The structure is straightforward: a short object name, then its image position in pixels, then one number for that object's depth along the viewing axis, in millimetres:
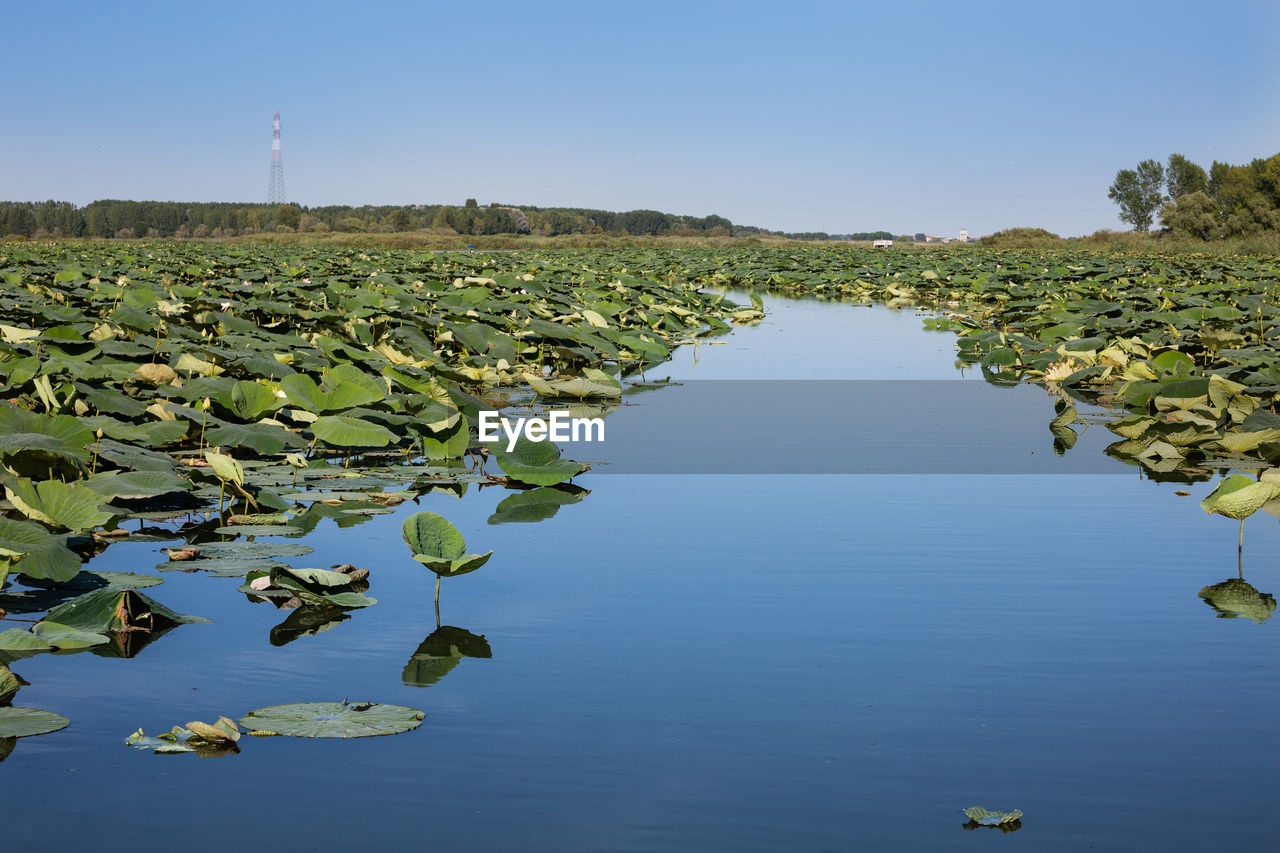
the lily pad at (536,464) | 4641
